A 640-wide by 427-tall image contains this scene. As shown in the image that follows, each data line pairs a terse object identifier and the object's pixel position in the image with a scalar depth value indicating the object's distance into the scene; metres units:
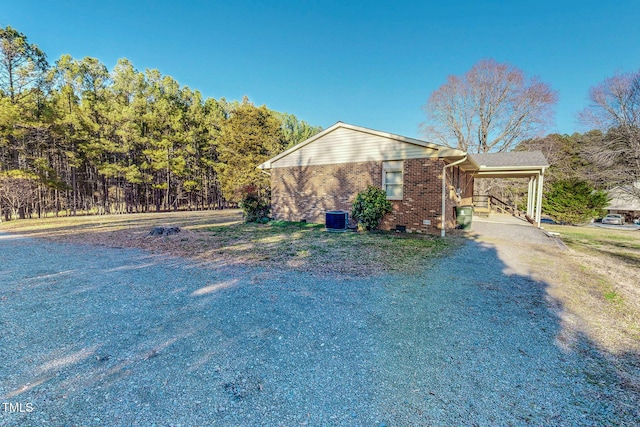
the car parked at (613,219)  23.70
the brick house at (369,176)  9.73
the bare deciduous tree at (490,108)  23.84
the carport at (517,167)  12.66
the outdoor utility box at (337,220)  10.93
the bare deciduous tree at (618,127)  16.61
